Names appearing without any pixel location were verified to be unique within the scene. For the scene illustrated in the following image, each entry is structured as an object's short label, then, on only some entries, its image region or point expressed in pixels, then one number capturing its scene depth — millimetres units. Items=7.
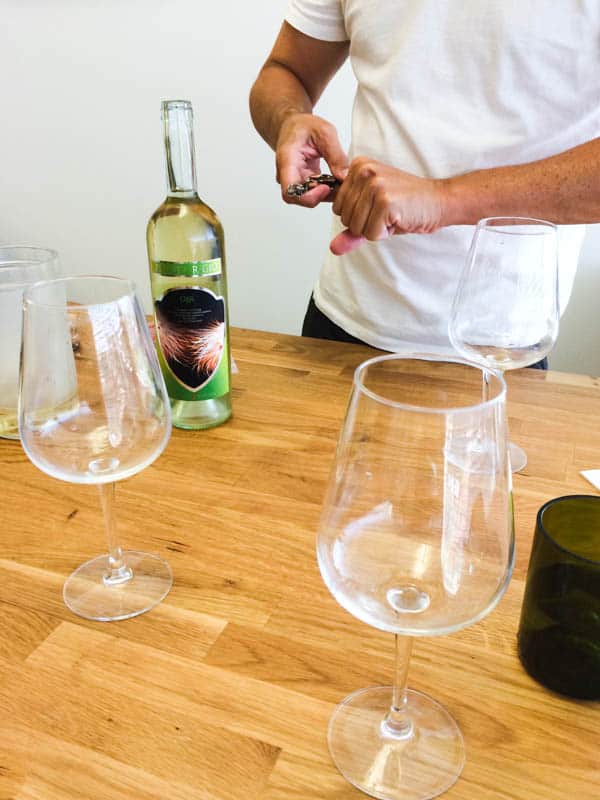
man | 799
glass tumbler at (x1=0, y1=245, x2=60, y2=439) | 643
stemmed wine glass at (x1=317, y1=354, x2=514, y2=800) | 302
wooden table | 371
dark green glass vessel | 397
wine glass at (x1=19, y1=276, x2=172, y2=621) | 431
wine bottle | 648
